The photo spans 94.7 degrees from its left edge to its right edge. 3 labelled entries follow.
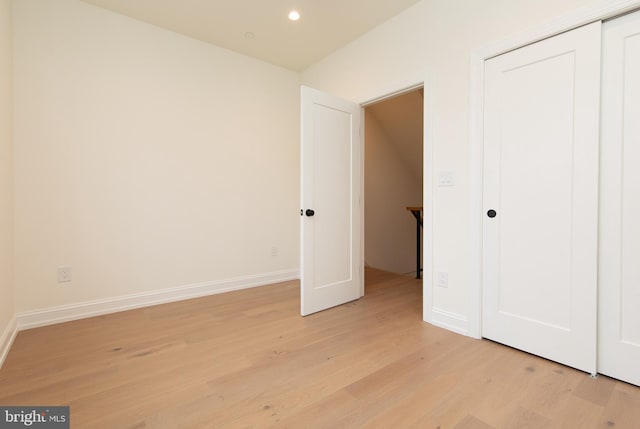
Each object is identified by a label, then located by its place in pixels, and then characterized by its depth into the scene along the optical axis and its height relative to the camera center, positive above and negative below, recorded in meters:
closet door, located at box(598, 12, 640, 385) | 1.53 -0.01
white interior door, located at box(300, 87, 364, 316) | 2.55 +0.03
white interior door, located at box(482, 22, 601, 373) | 1.65 +0.04
